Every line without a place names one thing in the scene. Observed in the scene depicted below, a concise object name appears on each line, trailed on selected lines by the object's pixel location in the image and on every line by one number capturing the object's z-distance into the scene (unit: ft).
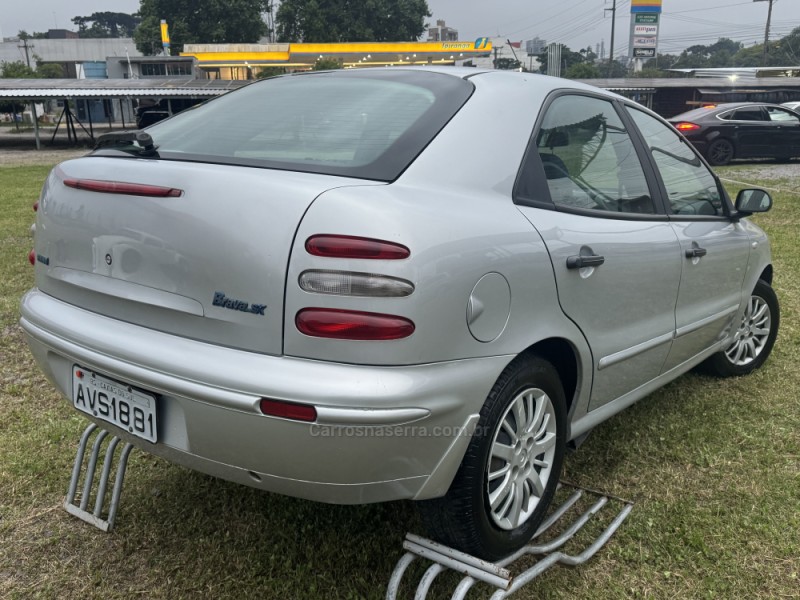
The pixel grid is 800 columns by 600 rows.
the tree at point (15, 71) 159.63
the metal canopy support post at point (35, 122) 73.22
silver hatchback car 5.32
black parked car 46.62
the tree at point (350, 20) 217.77
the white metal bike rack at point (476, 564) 6.10
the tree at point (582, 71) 221.87
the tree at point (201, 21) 210.18
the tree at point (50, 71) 191.07
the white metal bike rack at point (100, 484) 7.79
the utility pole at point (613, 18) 187.11
